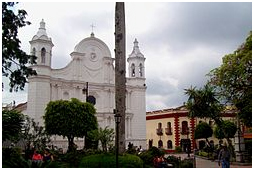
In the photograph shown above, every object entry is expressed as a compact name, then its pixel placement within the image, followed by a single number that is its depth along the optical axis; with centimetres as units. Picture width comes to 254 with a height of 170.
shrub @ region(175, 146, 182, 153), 2981
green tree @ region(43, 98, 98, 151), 2018
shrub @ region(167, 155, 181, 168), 1283
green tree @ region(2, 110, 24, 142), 1303
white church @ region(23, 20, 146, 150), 2565
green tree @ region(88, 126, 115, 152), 1212
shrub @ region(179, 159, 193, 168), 1250
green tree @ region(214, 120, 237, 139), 2068
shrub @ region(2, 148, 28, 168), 928
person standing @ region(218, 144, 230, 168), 1137
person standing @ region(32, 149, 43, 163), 1078
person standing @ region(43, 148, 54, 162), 1230
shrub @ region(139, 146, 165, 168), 1286
